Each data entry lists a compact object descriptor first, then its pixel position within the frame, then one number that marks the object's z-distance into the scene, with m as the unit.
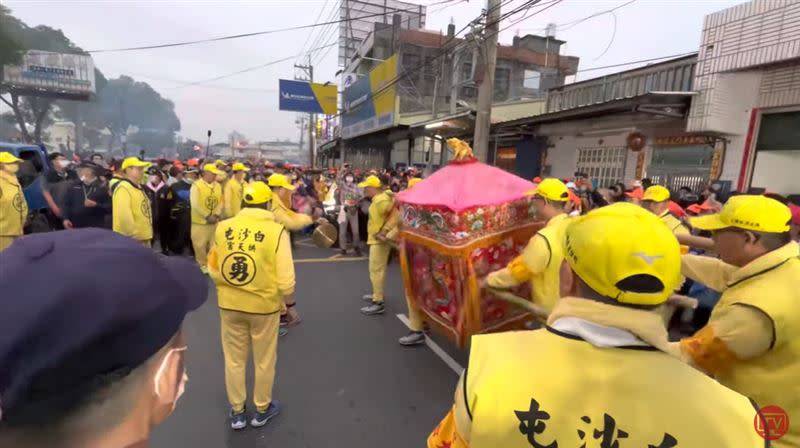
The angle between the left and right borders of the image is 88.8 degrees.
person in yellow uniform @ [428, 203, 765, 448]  1.06
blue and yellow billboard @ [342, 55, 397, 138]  20.83
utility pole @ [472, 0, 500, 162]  7.78
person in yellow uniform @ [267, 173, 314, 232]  4.21
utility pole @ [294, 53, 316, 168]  30.07
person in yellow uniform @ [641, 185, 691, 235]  5.02
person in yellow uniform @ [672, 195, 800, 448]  1.72
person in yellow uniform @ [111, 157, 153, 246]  5.11
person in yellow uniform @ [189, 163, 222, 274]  6.39
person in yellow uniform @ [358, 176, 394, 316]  5.45
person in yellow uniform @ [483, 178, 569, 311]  2.81
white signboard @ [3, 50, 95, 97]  29.78
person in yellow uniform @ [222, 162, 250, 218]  6.88
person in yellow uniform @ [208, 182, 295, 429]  2.88
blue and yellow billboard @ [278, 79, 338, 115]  22.45
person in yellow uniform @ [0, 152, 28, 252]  4.88
